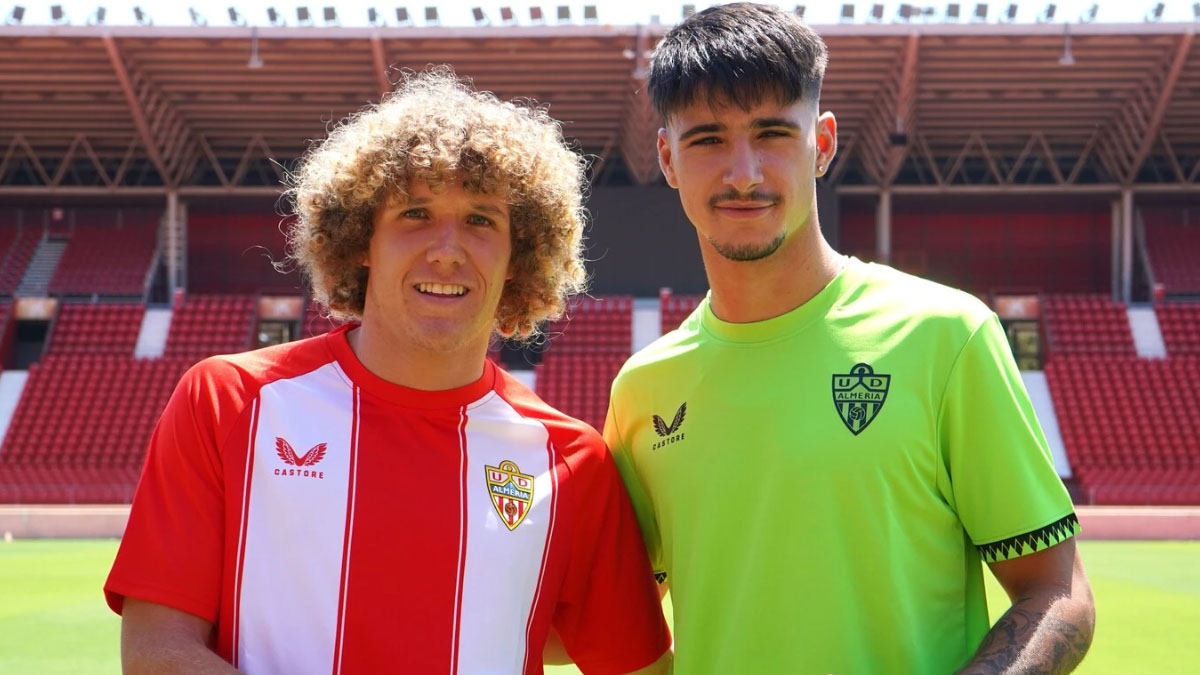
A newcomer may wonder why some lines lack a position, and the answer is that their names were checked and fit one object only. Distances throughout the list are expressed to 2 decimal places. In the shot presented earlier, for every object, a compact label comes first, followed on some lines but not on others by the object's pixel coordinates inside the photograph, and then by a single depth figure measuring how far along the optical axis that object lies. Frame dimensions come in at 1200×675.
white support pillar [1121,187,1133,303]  25.75
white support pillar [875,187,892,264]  25.69
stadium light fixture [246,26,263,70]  22.19
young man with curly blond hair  2.36
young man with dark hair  2.28
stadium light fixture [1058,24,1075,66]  21.73
